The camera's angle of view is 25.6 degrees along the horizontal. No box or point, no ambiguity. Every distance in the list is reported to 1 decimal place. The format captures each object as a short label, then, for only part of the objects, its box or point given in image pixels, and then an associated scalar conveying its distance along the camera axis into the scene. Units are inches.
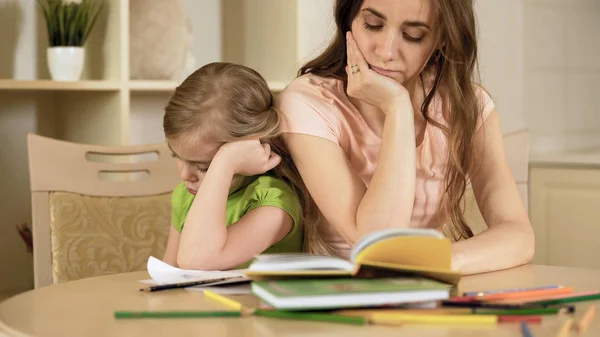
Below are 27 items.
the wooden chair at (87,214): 105.9
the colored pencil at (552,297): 71.7
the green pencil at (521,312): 68.7
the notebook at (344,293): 66.2
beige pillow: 139.6
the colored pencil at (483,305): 69.3
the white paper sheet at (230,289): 75.5
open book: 68.9
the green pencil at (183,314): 69.4
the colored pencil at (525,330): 64.8
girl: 89.3
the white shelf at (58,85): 124.0
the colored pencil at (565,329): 65.1
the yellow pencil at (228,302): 69.4
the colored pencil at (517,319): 68.0
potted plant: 128.6
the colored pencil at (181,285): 77.2
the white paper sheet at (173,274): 80.4
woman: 90.8
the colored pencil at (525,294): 72.1
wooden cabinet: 153.2
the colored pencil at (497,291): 73.2
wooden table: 66.4
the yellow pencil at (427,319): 67.1
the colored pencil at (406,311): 67.7
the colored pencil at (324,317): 66.9
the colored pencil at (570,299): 71.5
